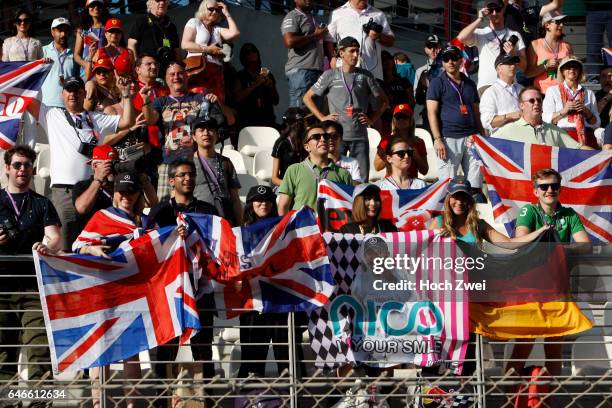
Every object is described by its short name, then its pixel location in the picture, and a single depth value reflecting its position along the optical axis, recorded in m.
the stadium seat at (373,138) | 14.58
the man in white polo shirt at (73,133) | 12.37
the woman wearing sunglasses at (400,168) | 12.02
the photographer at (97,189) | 11.42
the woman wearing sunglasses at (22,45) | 14.93
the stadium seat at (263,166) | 13.98
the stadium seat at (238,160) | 14.38
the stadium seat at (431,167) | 14.45
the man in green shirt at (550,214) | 10.62
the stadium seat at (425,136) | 14.96
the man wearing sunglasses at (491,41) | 15.52
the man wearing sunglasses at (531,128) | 12.96
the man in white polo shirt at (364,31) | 15.28
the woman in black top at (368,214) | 10.48
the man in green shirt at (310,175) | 11.79
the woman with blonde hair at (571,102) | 14.26
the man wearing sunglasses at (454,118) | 13.80
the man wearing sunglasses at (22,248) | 9.85
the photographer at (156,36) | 14.89
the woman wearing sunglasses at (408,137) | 13.38
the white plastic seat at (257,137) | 15.02
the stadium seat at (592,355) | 10.59
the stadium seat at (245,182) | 14.08
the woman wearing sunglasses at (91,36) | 15.06
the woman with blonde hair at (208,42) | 14.65
